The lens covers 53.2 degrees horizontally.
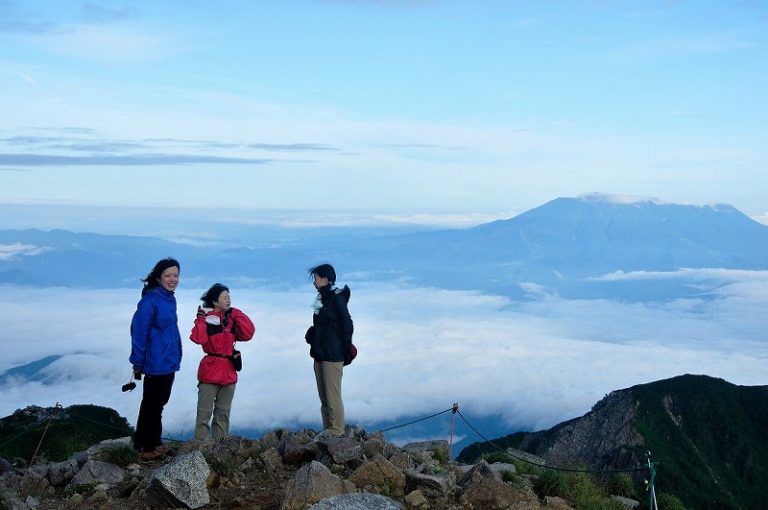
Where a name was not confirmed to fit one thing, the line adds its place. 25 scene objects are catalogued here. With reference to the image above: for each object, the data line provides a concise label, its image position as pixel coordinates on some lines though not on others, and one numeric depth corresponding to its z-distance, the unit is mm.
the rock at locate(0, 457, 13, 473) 10145
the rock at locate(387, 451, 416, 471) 8546
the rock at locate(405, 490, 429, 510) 7336
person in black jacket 9969
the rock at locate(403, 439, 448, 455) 10609
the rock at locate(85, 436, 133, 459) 9281
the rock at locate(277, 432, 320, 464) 8758
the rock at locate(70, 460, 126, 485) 8297
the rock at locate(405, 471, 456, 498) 7770
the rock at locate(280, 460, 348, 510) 6879
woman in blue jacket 8703
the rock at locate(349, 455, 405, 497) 7719
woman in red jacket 9547
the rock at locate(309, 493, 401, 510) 6586
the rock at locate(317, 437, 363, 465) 8438
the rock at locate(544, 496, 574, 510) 7859
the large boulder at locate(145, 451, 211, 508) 7348
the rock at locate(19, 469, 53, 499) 8477
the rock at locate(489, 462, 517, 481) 8788
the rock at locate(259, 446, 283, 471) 8547
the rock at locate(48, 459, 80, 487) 8695
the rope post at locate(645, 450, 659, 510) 8234
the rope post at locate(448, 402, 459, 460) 10582
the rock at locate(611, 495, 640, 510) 9098
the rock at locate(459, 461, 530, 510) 7621
